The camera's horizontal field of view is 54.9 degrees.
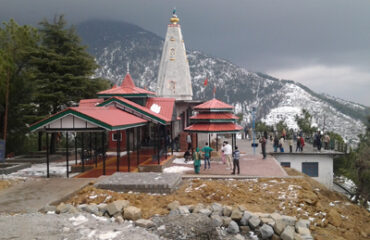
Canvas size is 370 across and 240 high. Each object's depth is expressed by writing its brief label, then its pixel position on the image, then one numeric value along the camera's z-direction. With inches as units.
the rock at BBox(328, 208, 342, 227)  432.9
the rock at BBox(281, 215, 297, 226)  397.5
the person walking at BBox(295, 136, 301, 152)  1132.4
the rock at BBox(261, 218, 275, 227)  393.2
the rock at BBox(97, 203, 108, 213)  406.9
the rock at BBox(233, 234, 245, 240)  381.3
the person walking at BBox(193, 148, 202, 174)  666.8
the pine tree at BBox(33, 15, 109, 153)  1063.6
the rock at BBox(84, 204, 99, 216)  403.4
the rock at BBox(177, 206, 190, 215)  406.2
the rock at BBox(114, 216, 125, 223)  381.4
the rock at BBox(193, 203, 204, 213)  411.5
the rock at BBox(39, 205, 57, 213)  402.9
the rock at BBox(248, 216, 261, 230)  396.2
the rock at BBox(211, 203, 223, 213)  420.2
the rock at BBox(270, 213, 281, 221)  403.1
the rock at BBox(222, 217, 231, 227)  400.9
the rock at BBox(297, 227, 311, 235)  379.2
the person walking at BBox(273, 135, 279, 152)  1091.4
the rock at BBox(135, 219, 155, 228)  371.6
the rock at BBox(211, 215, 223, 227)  392.8
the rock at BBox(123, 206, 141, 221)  387.2
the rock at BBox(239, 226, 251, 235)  398.2
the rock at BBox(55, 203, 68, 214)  397.5
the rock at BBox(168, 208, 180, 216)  403.2
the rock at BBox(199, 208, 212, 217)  407.5
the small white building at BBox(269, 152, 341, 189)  1101.7
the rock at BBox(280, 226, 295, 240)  369.1
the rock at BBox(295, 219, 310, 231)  398.2
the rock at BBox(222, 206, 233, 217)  416.2
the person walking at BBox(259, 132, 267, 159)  906.1
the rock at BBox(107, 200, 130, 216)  398.7
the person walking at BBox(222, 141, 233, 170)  722.0
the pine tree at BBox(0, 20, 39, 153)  1077.8
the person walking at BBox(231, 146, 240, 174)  658.8
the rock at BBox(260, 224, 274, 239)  383.9
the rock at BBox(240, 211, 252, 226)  403.8
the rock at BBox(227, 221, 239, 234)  393.1
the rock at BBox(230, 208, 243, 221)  406.9
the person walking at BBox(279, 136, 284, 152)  1094.9
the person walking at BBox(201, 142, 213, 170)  737.6
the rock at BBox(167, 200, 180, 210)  417.7
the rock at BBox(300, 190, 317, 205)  489.7
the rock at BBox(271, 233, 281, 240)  381.9
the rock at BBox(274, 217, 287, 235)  383.6
